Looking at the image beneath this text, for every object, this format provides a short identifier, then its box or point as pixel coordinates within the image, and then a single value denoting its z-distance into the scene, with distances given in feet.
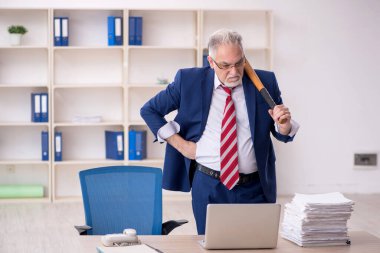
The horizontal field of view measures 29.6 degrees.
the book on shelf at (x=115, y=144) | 24.06
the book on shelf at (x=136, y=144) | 24.03
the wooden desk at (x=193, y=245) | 9.08
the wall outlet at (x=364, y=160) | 25.72
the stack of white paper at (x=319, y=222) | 9.39
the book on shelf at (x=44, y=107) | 23.67
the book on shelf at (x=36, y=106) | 23.66
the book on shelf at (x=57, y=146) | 23.76
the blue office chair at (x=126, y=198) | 11.69
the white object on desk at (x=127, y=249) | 8.64
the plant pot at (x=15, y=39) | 23.40
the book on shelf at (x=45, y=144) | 23.72
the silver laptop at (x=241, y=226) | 8.73
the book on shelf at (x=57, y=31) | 23.52
